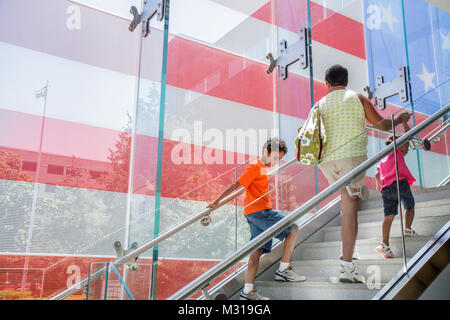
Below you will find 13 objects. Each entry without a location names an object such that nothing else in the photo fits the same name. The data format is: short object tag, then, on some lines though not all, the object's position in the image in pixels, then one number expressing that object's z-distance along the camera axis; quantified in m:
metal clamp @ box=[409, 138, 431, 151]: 3.05
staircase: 2.63
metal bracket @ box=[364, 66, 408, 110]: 6.37
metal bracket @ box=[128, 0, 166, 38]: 4.19
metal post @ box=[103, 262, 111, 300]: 2.10
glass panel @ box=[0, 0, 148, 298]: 4.57
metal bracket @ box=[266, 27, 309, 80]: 5.56
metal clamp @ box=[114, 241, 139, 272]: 3.30
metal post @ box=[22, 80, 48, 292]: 4.43
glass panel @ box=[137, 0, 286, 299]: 5.28
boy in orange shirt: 3.22
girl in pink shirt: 2.74
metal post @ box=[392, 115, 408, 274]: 2.72
